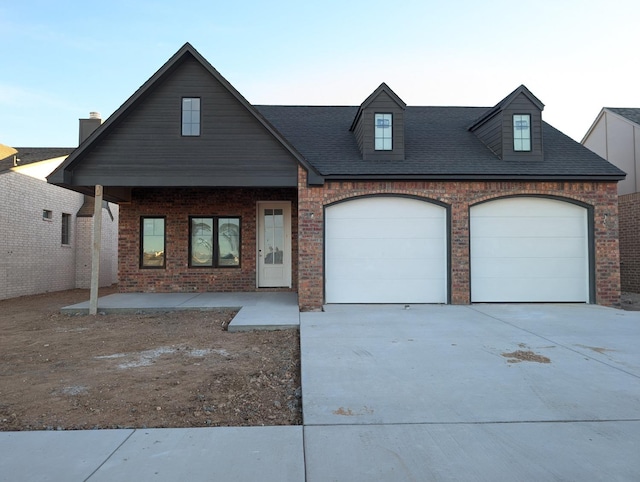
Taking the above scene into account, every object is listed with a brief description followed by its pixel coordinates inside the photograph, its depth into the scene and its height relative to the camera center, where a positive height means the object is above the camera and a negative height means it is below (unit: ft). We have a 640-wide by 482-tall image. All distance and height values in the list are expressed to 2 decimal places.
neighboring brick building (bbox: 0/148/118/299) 40.91 +1.84
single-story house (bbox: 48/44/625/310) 31.14 +4.77
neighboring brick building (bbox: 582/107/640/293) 42.55 +10.40
